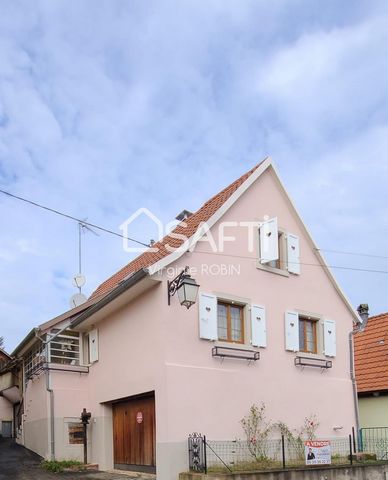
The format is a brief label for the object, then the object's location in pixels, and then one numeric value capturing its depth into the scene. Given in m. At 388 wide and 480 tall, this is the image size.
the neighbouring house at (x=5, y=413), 26.48
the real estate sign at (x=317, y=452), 13.31
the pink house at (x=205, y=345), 13.20
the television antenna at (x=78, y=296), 20.09
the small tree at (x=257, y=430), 13.77
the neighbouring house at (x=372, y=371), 18.30
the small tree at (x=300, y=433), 14.66
